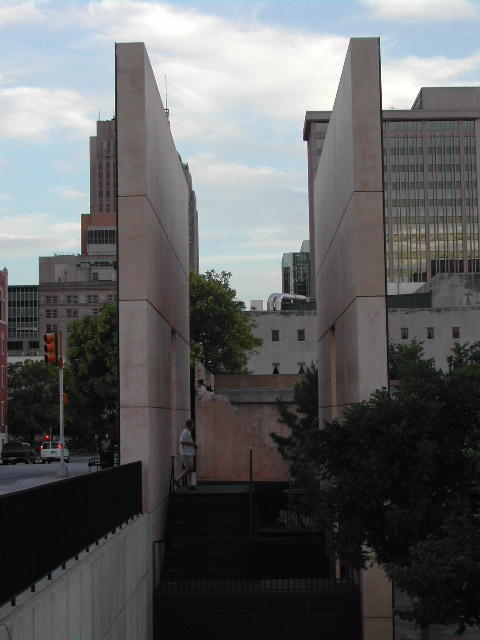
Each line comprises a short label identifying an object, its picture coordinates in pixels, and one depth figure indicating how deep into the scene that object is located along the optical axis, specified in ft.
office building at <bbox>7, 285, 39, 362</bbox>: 556.10
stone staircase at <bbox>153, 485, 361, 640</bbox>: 55.67
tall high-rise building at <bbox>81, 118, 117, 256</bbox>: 617.21
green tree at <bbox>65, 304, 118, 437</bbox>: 204.44
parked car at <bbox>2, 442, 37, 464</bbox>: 223.10
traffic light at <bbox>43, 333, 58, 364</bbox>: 99.08
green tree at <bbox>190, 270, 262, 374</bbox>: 211.41
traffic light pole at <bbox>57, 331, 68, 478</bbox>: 119.55
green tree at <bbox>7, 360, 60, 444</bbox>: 329.93
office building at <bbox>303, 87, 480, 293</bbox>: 552.00
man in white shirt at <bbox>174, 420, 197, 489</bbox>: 69.51
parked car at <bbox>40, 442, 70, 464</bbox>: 232.32
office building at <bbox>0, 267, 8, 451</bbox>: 305.94
